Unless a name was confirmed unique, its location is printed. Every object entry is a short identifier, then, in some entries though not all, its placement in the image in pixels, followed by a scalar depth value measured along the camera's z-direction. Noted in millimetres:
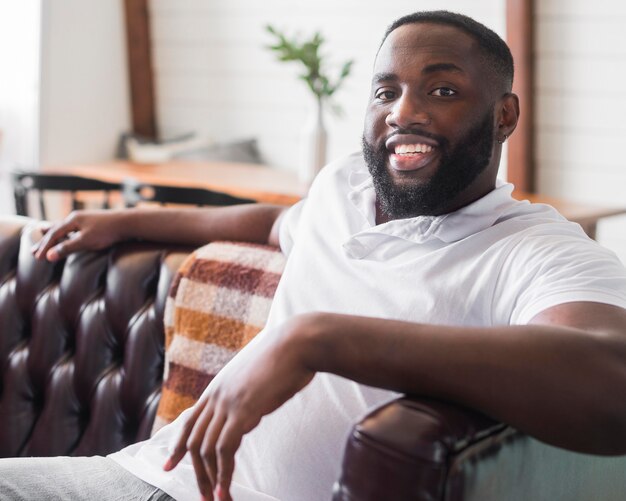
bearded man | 1051
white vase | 3560
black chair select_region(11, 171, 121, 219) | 3104
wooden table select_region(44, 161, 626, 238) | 3058
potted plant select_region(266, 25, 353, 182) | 3559
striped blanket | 1720
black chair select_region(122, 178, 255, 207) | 2631
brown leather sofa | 1850
